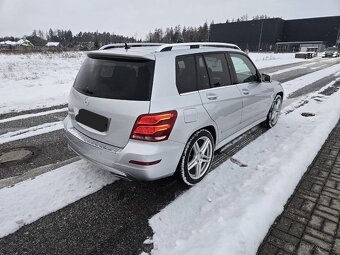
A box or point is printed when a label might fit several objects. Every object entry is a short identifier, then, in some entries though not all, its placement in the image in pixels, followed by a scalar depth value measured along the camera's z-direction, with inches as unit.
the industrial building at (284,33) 3253.0
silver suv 114.4
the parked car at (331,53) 1714.8
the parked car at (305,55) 1523.3
